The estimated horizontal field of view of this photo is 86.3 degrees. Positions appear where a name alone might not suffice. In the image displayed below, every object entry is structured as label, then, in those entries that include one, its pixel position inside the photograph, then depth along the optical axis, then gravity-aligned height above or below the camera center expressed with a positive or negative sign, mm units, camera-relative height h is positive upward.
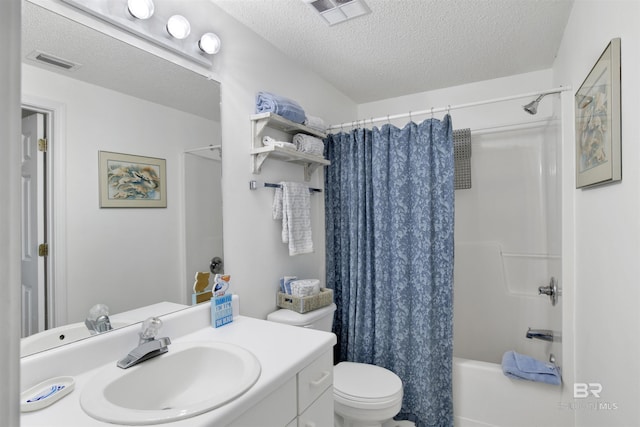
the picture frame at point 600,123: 1040 +322
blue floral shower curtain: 2049 -264
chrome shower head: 1871 +597
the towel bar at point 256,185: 1850 +172
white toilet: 1686 -901
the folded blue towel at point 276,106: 1827 +597
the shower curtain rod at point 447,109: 1799 +633
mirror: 1053 +175
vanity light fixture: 1214 +761
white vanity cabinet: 978 -605
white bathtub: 1853 -1063
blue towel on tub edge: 1860 -882
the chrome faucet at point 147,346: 1107 -443
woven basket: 1946 -507
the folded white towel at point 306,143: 2104 +448
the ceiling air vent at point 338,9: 1623 +1013
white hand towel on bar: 1995 +1
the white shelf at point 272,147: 1805 +382
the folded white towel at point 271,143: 1823 +394
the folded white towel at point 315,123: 2096 +578
